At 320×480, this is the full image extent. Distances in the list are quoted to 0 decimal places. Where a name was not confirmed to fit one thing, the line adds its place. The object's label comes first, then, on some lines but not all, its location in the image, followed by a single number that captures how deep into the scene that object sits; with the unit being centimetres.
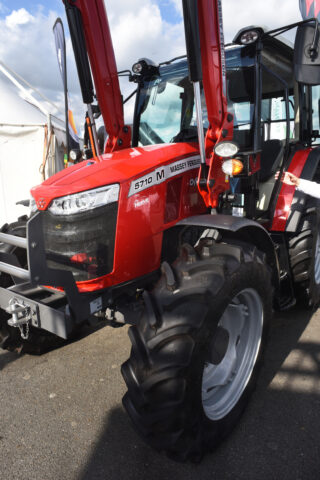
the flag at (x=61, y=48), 293
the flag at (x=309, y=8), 244
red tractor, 182
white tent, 793
